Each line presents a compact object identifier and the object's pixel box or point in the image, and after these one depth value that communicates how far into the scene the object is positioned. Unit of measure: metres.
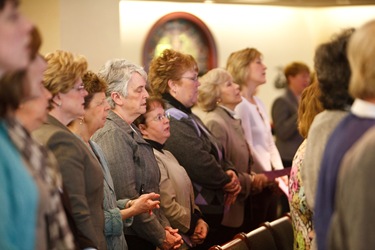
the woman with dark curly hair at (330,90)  3.03
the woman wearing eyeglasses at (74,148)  3.45
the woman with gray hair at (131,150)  4.45
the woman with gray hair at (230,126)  6.17
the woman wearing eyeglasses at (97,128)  4.05
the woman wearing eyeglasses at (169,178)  4.92
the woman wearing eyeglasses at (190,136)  5.40
